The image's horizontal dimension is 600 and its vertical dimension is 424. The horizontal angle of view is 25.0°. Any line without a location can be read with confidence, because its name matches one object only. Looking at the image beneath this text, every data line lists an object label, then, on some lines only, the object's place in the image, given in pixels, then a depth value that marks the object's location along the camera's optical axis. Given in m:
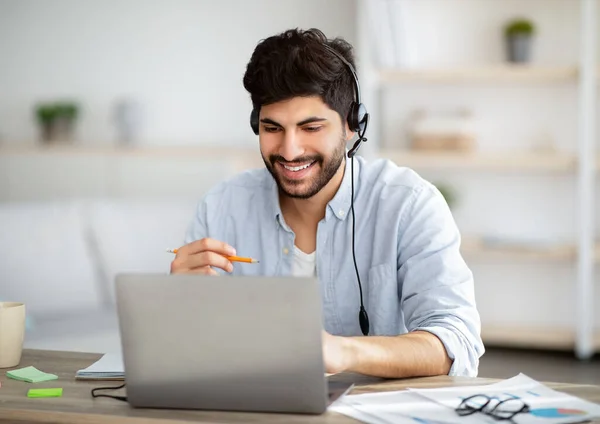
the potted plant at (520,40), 4.33
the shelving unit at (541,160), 4.24
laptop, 1.63
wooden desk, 1.65
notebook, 1.85
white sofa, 3.14
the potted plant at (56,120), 4.93
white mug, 1.93
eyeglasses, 1.66
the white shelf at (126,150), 4.71
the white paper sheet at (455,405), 1.65
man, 2.13
